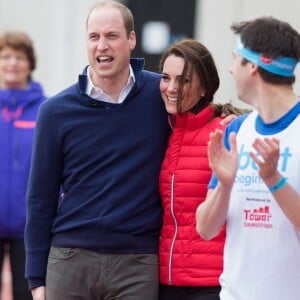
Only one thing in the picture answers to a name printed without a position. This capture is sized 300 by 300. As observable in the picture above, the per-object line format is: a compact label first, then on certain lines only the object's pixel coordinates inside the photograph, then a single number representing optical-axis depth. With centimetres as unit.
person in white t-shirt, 870
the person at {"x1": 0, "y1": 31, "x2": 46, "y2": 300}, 1433
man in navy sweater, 1033
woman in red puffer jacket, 1010
